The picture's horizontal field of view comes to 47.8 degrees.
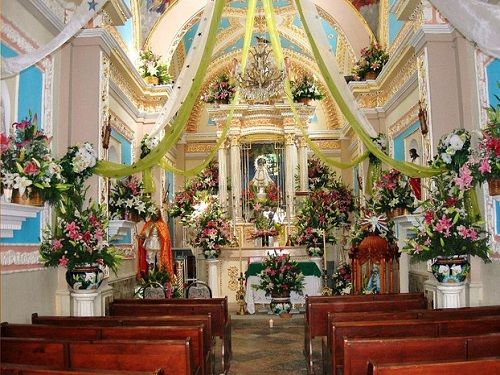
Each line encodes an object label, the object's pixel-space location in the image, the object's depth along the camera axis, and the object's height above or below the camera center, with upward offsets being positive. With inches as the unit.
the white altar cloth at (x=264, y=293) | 419.8 -23.1
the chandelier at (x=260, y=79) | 368.2 +119.2
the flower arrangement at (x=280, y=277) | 382.0 -9.9
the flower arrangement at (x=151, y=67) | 438.6 +154.3
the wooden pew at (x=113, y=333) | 179.2 -20.9
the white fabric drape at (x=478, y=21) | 187.2 +79.8
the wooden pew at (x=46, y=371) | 124.2 -22.7
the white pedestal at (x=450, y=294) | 251.8 -16.2
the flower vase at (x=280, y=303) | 384.5 -27.9
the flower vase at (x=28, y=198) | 210.7 +27.0
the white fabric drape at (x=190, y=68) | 257.9 +90.5
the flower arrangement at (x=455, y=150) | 253.4 +47.9
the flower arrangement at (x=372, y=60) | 441.7 +156.3
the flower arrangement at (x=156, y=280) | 366.3 -9.1
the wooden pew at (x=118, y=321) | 205.2 -19.9
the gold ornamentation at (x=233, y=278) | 483.7 -12.3
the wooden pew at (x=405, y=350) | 155.2 -25.0
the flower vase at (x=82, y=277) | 253.8 -4.2
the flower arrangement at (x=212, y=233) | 464.1 +25.7
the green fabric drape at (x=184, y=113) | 243.6 +67.5
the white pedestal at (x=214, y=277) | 478.0 -10.8
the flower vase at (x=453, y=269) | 248.5 -4.9
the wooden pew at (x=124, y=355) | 150.6 -23.6
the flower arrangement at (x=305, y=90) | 565.9 +171.1
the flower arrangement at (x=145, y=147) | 354.6 +76.2
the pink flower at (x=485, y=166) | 219.5 +34.9
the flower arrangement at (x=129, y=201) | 342.6 +39.6
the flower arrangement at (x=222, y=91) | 570.6 +173.3
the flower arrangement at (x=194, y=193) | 512.3 +67.8
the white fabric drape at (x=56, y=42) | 190.1 +85.3
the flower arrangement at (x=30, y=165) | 203.2 +38.7
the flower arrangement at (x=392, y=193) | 348.8 +41.6
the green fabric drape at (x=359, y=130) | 254.5 +58.5
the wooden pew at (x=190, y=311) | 261.3 -21.2
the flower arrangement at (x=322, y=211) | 480.7 +43.8
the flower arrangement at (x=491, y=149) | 215.6 +41.3
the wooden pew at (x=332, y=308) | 255.0 -21.7
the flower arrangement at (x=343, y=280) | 456.4 -16.4
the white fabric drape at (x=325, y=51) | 258.5 +96.2
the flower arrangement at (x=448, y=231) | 241.4 +11.2
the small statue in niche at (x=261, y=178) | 566.4 +84.9
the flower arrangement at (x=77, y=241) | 245.0 +11.5
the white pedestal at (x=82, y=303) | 258.1 -16.1
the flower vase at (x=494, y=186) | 222.2 +27.9
